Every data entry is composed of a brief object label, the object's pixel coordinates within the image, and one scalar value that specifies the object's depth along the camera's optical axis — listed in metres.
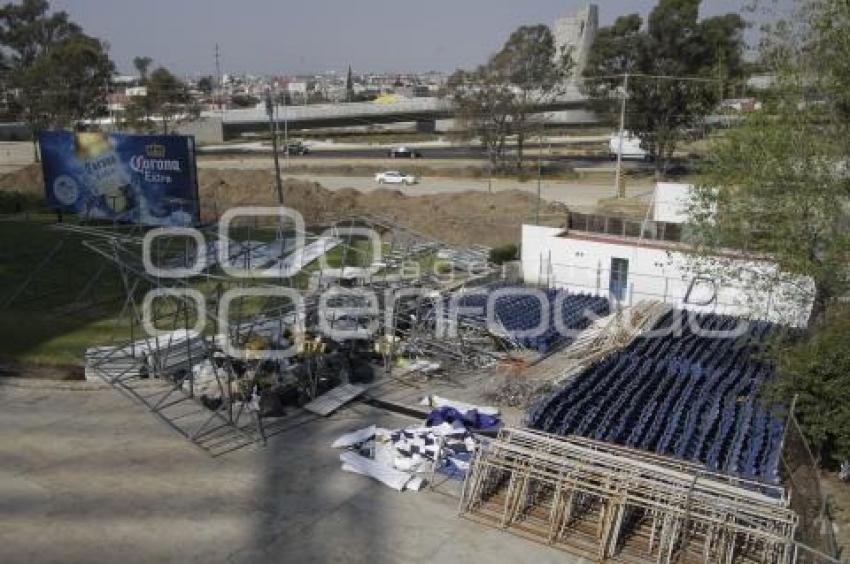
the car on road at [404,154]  72.62
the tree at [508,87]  60.84
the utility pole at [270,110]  31.53
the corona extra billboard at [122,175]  29.19
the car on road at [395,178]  54.31
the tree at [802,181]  14.05
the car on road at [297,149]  79.12
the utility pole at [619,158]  46.81
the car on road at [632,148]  64.44
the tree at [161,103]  72.00
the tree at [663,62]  51.06
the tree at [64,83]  64.94
